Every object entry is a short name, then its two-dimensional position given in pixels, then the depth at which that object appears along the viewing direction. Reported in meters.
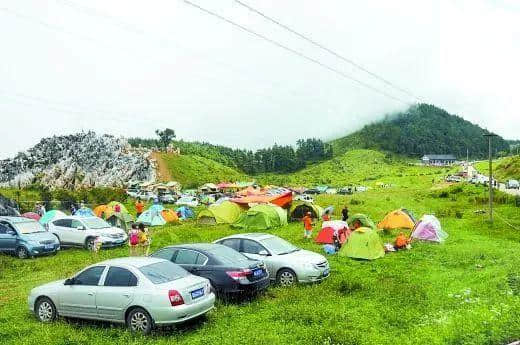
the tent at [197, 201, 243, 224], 36.84
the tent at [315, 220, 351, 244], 24.09
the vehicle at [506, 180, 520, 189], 74.00
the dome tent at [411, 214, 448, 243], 25.66
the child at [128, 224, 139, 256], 20.91
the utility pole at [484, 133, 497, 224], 34.44
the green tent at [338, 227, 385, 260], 21.06
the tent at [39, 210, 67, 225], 33.75
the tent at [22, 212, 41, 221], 34.78
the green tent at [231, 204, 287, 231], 33.69
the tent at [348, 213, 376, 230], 27.81
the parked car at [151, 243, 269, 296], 13.45
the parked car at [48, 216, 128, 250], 25.52
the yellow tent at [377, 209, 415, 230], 30.75
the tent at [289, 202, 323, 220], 38.17
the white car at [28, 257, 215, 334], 10.92
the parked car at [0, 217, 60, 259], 23.38
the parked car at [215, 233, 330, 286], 15.84
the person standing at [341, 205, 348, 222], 30.54
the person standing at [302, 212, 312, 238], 27.06
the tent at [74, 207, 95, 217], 36.70
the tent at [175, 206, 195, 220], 43.62
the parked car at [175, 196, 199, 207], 60.41
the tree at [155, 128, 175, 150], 162.75
